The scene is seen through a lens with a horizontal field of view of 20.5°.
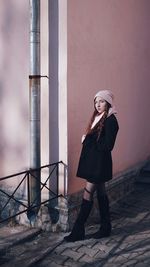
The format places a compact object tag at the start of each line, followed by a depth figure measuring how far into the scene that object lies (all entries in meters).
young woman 4.93
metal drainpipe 5.19
